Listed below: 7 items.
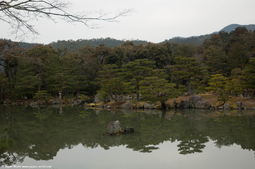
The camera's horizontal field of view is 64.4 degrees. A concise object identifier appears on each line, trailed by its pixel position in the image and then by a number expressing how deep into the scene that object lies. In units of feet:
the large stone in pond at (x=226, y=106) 46.16
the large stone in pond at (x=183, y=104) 49.76
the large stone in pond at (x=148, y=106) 51.75
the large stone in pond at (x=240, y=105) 44.76
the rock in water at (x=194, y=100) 49.60
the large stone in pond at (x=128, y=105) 53.67
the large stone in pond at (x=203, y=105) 48.16
